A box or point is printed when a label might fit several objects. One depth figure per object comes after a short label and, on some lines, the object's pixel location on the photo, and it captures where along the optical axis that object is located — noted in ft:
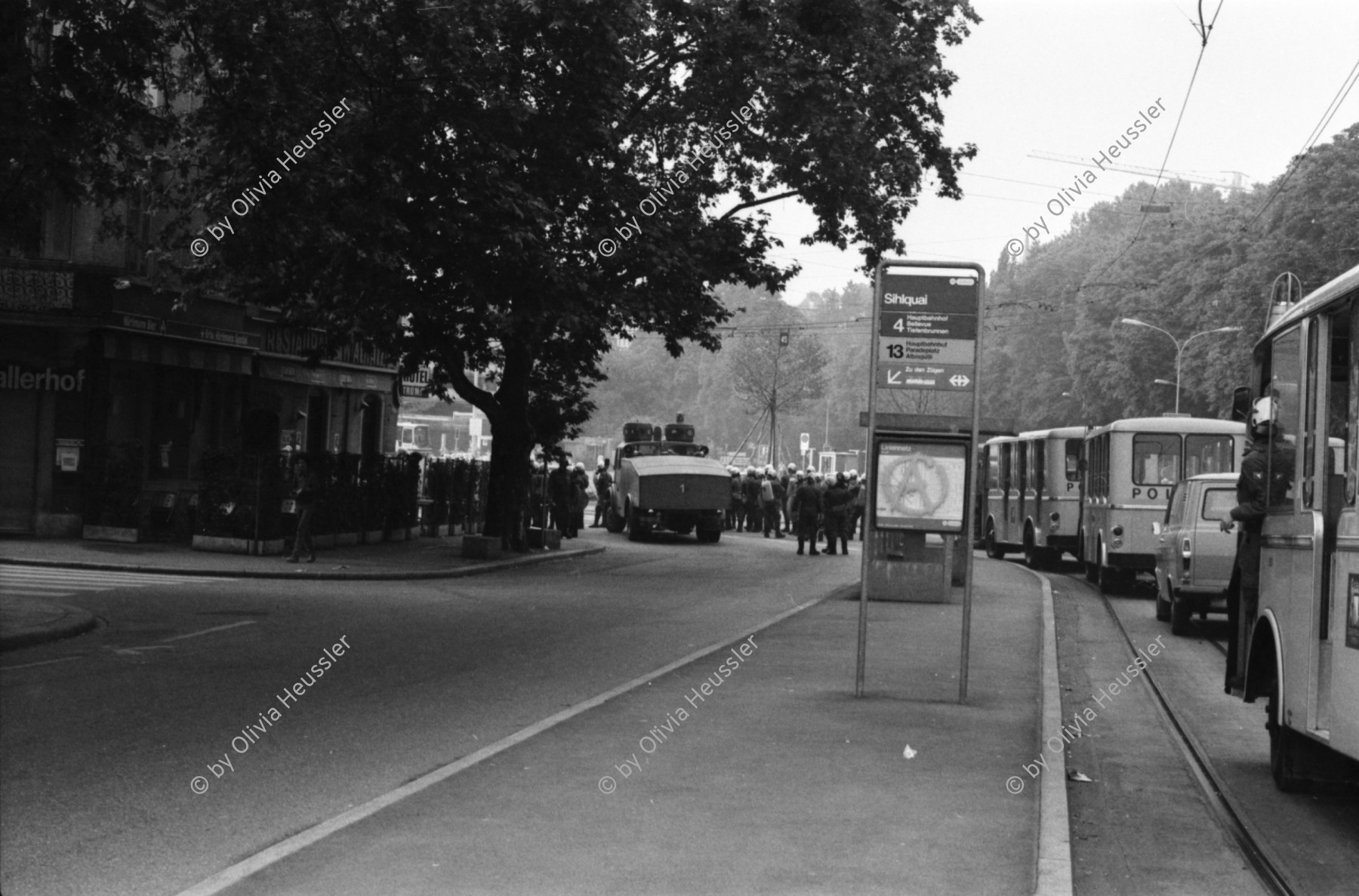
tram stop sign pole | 38.60
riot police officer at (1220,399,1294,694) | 30.09
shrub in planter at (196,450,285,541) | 85.97
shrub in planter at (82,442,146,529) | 86.69
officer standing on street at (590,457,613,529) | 159.22
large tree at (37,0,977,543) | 50.44
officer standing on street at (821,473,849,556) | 119.34
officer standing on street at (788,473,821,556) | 117.60
